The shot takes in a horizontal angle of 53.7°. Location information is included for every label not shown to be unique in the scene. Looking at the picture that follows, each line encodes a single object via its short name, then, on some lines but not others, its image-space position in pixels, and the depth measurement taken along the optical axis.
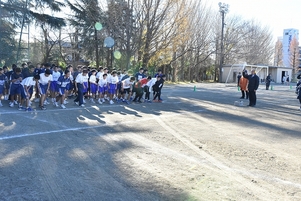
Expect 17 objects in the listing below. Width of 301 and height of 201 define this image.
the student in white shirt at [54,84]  12.85
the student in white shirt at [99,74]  14.63
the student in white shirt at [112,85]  14.53
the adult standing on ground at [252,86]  15.38
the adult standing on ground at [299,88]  14.28
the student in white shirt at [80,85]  12.51
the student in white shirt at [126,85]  14.97
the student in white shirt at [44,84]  11.54
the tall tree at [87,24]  32.69
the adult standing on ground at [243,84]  18.88
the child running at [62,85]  12.48
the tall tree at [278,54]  83.15
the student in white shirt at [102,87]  14.26
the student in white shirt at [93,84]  14.23
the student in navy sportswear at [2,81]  12.05
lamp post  51.92
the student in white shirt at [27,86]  11.09
